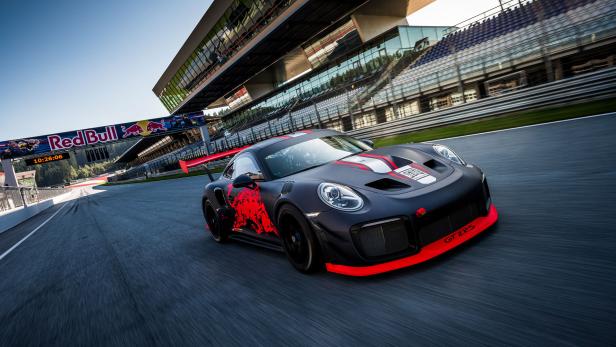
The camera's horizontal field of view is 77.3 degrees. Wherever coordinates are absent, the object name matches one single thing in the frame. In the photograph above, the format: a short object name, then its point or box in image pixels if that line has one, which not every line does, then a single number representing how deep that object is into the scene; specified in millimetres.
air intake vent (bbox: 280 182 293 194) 3096
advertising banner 33625
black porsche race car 2508
